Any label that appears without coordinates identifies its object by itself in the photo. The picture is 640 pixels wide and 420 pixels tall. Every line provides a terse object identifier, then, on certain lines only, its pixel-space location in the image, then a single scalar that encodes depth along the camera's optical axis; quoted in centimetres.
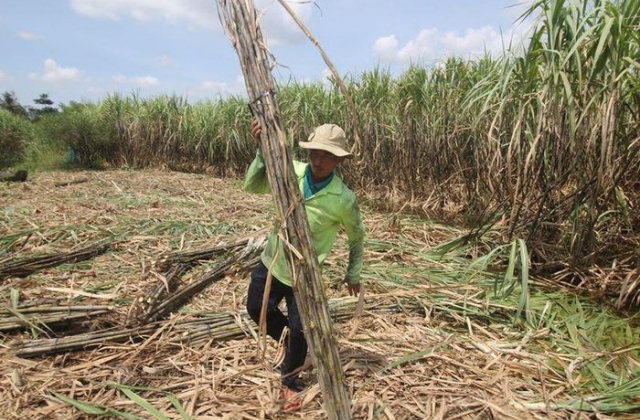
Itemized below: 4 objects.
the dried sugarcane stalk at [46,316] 246
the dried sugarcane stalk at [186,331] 227
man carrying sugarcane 177
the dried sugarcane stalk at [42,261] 320
